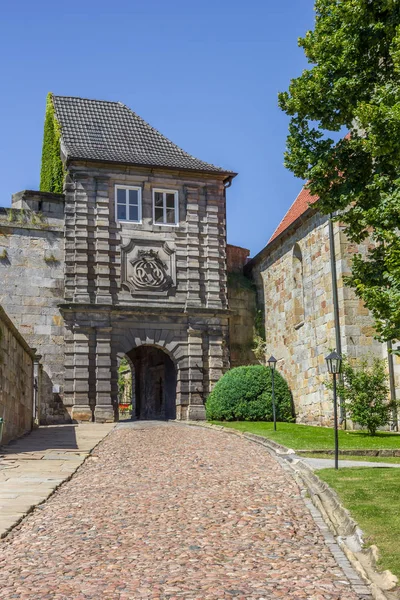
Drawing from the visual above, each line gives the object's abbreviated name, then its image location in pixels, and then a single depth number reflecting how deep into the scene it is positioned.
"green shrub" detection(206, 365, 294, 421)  23.06
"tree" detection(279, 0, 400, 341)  10.09
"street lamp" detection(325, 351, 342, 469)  13.37
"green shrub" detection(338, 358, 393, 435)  18.73
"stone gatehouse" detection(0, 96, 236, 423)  25.94
